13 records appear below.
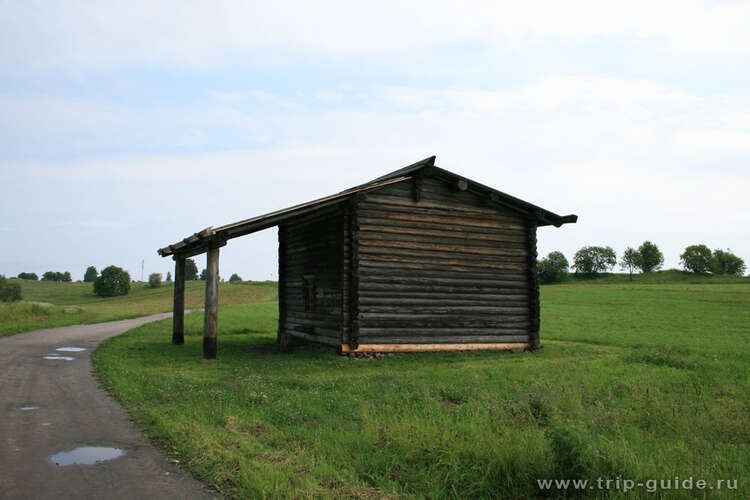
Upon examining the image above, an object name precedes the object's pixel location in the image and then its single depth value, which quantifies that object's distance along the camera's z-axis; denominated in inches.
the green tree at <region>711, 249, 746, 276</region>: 4554.6
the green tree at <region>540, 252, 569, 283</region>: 3838.6
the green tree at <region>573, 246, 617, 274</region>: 4953.3
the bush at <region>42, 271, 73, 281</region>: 6402.6
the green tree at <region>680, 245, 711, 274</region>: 4678.4
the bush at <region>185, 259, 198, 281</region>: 6138.8
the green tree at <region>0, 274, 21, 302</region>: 2630.4
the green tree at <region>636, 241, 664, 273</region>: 4522.6
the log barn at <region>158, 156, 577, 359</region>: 668.1
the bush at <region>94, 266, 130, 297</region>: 4210.1
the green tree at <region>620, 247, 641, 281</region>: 4633.4
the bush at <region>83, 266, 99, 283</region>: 6431.6
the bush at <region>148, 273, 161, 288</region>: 4719.5
